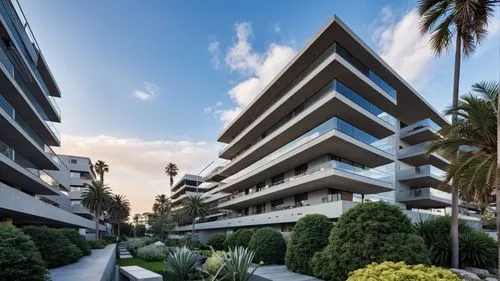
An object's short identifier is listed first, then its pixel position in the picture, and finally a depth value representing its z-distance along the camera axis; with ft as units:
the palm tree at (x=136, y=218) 471.62
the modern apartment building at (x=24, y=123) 71.31
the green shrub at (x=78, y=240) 67.83
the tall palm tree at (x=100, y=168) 272.31
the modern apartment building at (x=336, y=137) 91.45
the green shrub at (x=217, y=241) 129.70
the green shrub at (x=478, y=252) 56.39
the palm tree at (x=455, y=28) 53.01
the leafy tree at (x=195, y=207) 210.59
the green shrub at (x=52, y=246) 48.14
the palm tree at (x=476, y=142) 41.42
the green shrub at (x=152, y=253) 84.89
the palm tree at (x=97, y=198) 184.24
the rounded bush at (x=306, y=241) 55.93
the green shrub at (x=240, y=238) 92.84
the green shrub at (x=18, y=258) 26.79
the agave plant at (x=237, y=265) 32.91
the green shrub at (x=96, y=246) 111.67
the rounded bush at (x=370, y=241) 39.99
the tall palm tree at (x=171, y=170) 341.41
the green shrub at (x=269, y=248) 71.10
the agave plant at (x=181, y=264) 38.55
